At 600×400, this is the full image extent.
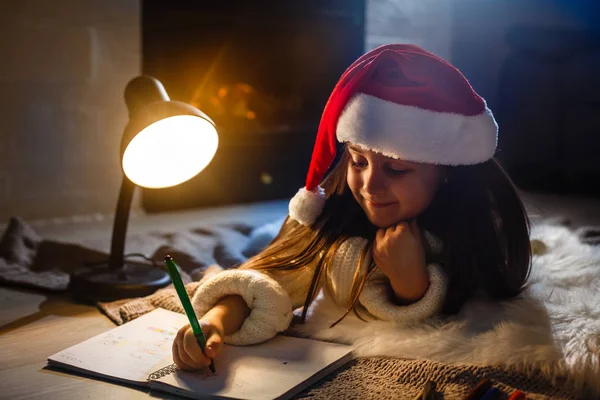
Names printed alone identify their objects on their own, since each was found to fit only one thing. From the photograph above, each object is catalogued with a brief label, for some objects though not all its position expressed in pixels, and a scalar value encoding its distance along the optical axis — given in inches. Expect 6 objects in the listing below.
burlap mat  35.6
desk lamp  46.5
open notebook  35.7
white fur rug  36.8
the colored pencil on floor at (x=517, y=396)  32.5
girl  39.3
